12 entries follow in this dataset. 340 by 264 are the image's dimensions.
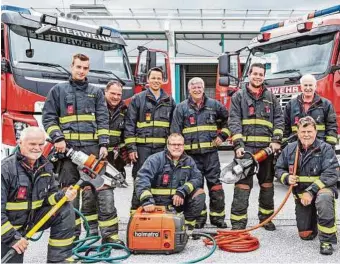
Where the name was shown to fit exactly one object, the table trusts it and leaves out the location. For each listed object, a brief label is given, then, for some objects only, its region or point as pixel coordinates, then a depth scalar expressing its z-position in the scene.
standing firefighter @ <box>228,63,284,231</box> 4.34
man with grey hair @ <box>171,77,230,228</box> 4.55
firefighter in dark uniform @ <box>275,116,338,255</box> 3.77
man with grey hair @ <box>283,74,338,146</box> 4.44
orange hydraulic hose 3.76
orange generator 3.68
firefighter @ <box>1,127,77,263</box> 2.95
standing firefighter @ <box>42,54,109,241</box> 3.93
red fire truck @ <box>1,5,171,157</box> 5.13
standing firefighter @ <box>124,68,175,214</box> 4.54
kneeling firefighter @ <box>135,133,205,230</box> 4.12
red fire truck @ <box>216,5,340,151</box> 5.89
